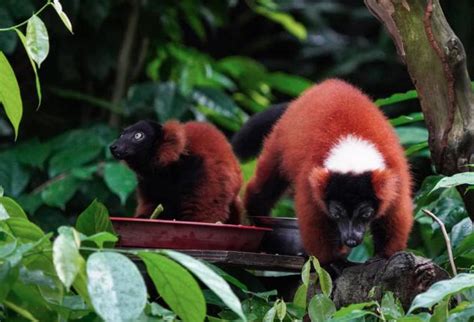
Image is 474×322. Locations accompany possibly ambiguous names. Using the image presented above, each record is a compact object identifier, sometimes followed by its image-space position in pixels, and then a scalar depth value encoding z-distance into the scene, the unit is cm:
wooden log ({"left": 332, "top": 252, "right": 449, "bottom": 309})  590
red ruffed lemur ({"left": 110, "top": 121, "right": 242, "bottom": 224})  786
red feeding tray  684
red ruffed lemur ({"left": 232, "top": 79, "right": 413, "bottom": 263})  715
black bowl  810
